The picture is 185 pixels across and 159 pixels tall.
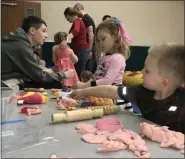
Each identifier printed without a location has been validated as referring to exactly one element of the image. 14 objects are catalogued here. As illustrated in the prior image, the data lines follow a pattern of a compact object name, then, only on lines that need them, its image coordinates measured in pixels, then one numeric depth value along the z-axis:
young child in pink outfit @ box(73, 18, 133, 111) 1.48
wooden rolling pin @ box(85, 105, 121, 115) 0.94
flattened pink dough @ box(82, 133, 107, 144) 0.68
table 0.62
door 3.99
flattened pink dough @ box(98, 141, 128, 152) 0.63
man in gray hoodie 1.72
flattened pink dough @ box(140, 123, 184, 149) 0.65
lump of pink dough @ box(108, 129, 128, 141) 0.68
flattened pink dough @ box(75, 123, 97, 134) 0.76
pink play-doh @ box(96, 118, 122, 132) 0.78
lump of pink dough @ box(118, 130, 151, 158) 0.62
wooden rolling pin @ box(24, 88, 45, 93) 1.38
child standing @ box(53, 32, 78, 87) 2.99
